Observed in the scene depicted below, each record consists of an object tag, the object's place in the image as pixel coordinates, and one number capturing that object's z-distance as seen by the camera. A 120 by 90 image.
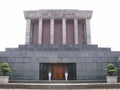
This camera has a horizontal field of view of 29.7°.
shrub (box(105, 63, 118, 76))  22.94
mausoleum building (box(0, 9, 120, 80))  25.53
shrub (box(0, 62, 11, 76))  22.90
